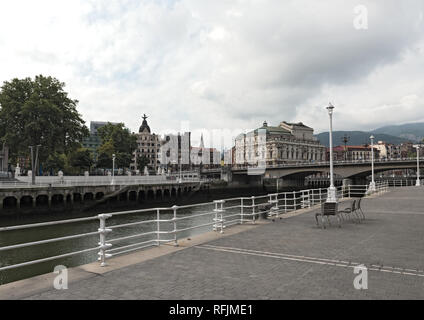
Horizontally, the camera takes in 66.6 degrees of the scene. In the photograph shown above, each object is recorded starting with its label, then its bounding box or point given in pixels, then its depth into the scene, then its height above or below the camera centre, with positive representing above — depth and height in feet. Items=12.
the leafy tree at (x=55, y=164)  233.76 +8.76
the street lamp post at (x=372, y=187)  103.22 -4.60
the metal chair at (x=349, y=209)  40.28 -4.60
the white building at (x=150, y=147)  445.37 +39.43
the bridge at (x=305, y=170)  199.11 +2.94
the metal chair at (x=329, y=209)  36.98 -4.17
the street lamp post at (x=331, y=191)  65.27 -3.56
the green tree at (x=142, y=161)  329.93 +14.53
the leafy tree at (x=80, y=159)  230.68 +12.00
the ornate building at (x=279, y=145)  401.49 +38.17
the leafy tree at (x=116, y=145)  233.14 +23.36
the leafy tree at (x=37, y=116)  136.56 +26.28
